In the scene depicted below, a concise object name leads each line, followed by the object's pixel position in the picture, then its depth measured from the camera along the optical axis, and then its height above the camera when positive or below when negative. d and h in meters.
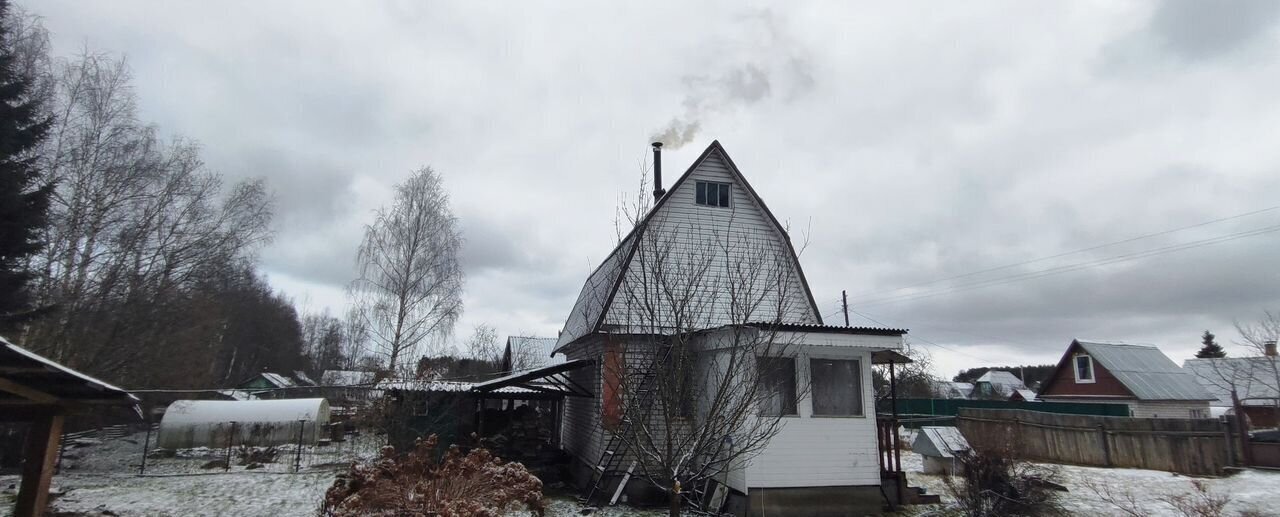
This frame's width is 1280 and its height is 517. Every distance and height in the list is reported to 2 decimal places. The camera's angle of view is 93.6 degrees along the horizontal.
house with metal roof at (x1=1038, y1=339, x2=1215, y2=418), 28.33 +0.33
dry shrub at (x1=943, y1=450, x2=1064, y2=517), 10.15 -1.76
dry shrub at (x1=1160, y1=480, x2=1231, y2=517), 6.44 -1.29
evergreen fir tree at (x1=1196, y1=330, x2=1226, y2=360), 57.17 +3.85
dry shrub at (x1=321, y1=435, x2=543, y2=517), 6.12 -1.16
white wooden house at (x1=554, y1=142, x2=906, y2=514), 10.49 -0.30
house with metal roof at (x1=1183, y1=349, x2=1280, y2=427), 30.36 +0.35
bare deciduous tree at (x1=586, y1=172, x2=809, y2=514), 6.26 +0.06
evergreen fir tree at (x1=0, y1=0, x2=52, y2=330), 14.24 +4.40
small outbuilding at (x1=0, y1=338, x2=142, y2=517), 6.21 -0.37
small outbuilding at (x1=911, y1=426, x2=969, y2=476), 14.97 -1.55
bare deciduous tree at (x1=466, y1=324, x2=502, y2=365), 35.56 +1.87
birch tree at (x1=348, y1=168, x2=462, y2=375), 23.48 +4.46
